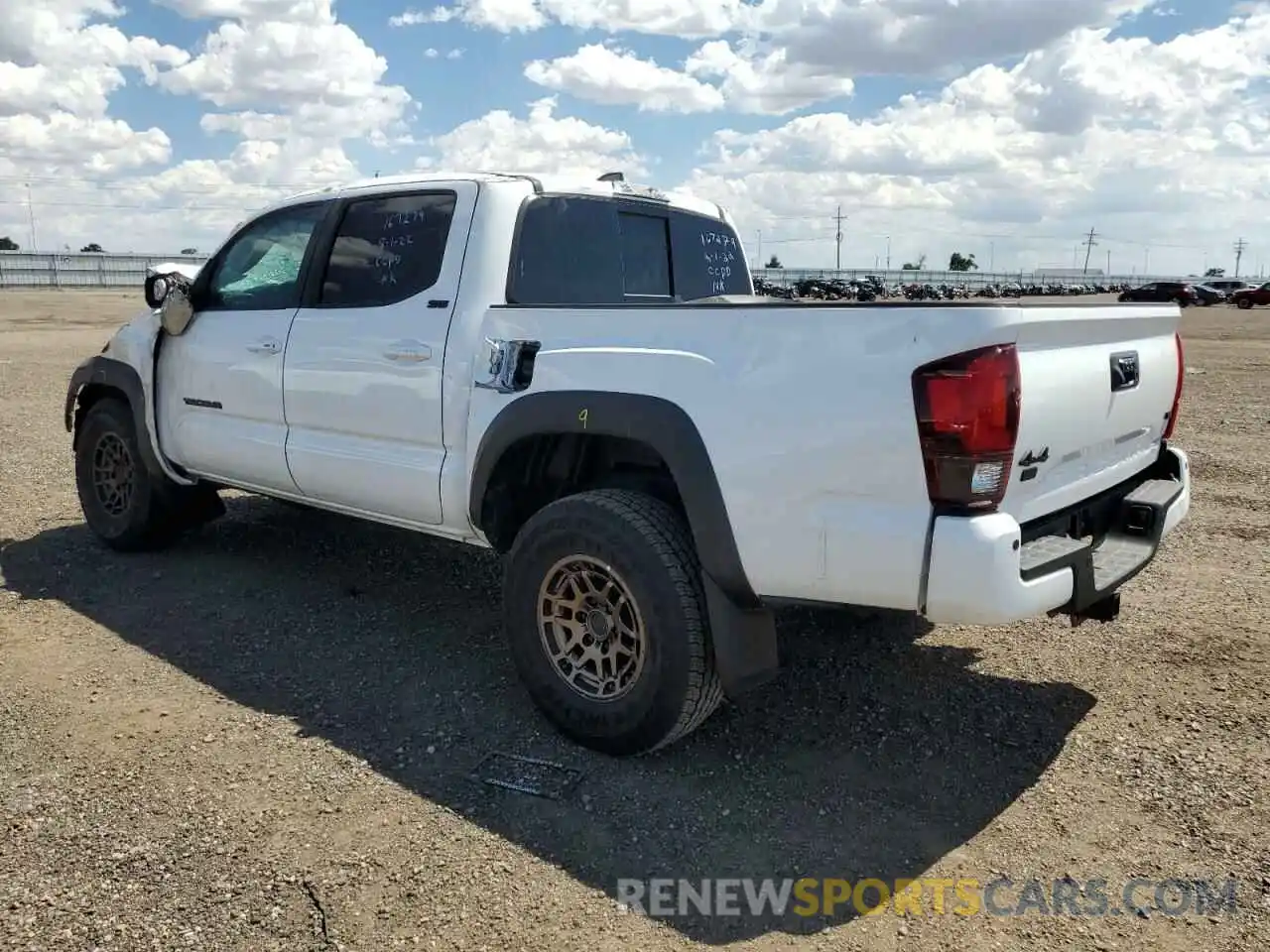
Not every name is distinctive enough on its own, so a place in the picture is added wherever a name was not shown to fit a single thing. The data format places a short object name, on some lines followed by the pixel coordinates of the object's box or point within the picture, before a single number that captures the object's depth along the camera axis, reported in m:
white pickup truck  2.78
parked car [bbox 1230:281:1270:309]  51.44
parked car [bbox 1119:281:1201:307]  53.00
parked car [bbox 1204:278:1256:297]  56.73
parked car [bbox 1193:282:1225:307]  56.37
